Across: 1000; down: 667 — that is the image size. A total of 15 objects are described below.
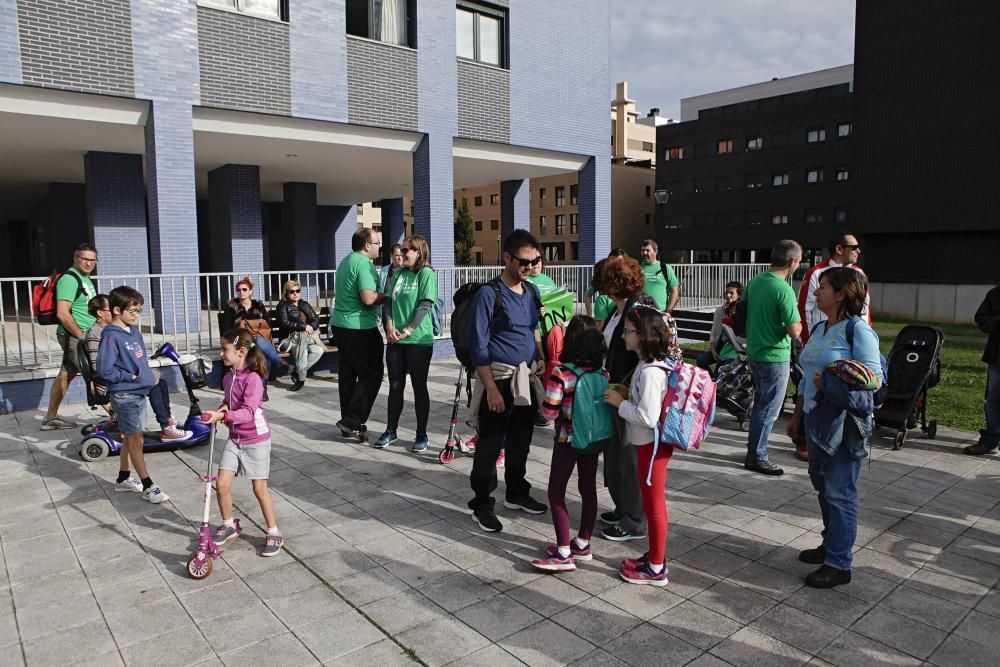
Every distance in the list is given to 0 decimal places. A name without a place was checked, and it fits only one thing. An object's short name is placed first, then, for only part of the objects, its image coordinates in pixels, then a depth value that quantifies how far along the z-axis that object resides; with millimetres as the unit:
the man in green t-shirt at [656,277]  7531
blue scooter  6059
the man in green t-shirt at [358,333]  6555
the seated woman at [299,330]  9531
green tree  66062
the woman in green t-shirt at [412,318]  6078
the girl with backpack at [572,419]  3824
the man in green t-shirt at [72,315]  6590
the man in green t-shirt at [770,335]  5426
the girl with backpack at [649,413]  3600
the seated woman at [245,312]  8867
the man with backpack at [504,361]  4316
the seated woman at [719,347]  8070
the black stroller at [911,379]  6504
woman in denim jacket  3660
